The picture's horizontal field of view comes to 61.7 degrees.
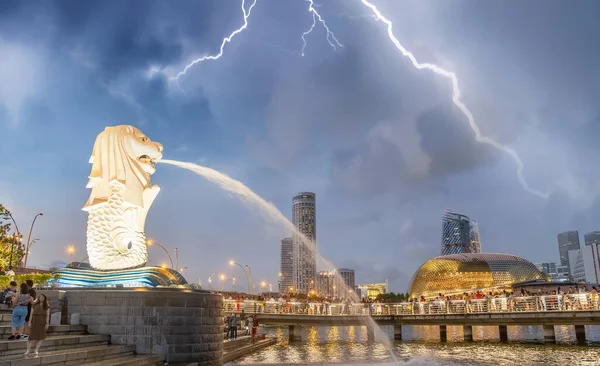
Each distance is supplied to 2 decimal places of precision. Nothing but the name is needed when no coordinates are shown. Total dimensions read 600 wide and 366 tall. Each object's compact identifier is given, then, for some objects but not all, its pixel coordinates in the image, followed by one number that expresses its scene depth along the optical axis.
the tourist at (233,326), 33.22
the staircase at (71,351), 12.33
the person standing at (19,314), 13.35
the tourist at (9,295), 16.83
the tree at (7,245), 25.64
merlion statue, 20.92
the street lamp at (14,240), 28.00
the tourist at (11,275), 19.53
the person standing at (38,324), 12.33
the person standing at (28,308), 13.64
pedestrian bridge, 35.00
